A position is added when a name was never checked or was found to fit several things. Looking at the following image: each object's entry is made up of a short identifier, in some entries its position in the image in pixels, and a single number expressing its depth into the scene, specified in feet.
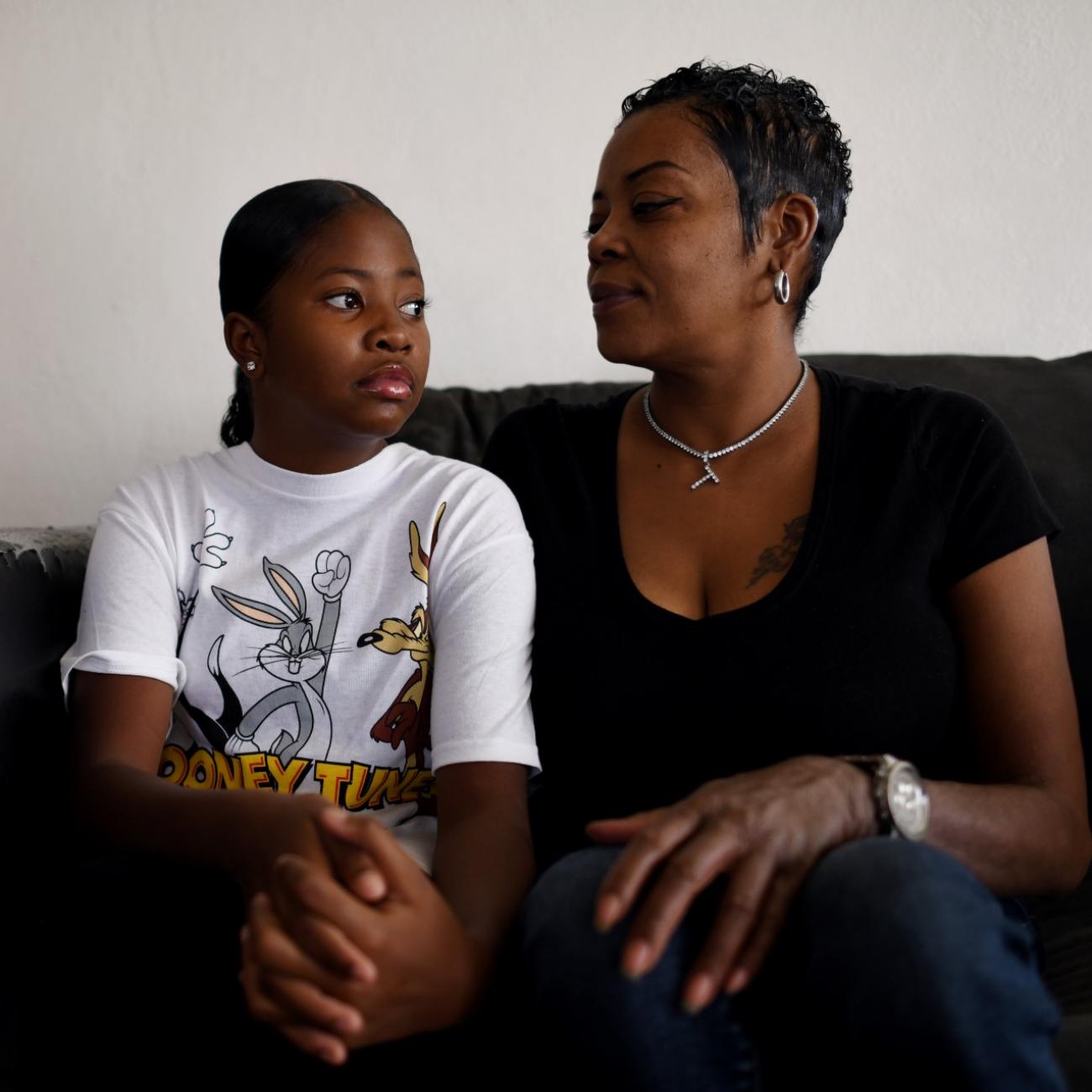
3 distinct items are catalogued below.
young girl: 3.18
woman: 2.50
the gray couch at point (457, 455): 2.96
